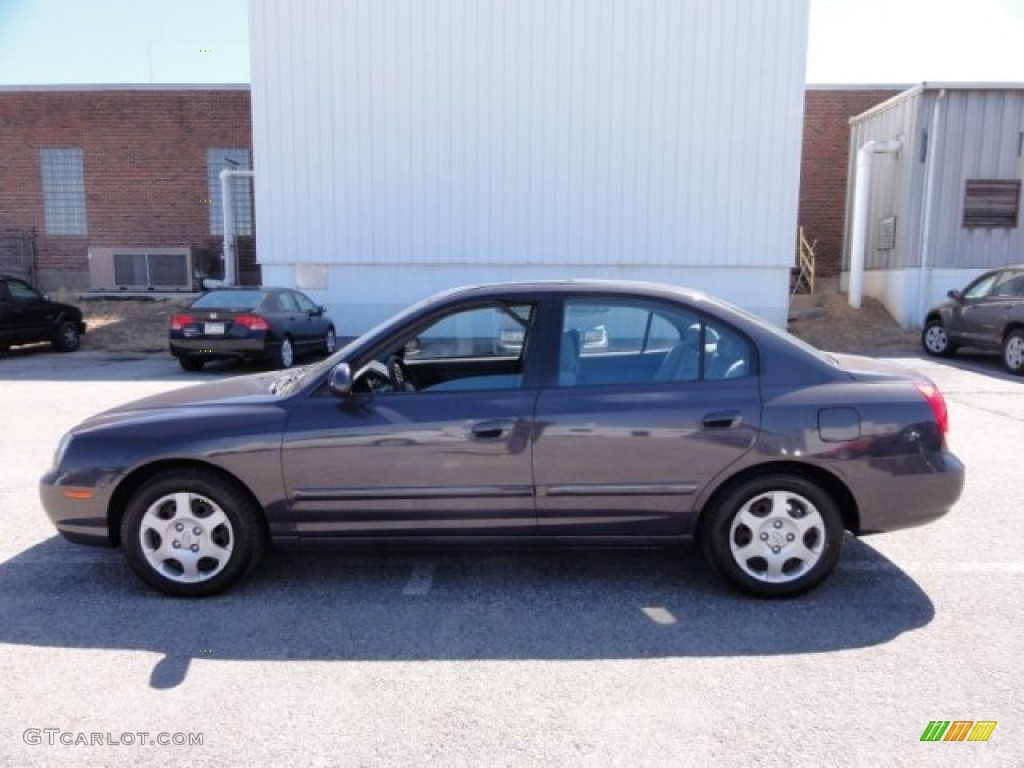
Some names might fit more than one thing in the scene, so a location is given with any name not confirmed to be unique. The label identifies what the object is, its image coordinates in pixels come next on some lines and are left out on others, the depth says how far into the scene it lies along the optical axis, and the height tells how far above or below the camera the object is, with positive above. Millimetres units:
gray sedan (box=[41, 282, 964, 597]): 3582 -955
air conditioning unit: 21172 -546
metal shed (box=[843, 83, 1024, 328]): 16297 +1454
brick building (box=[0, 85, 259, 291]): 23219 +2441
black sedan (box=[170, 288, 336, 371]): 11773 -1220
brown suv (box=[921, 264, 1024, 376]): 11820 -1021
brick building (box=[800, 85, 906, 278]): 21797 +2675
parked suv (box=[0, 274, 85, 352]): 13984 -1363
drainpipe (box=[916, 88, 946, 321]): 16312 +1153
